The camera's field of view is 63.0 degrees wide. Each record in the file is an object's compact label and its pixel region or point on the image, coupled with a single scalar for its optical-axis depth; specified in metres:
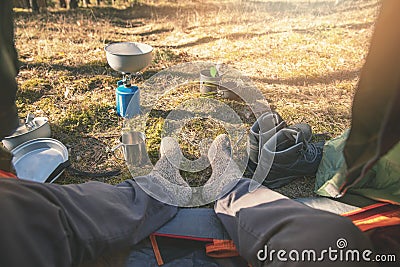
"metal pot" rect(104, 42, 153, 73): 1.95
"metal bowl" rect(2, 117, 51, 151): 1.63
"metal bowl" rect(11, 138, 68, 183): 1.53
